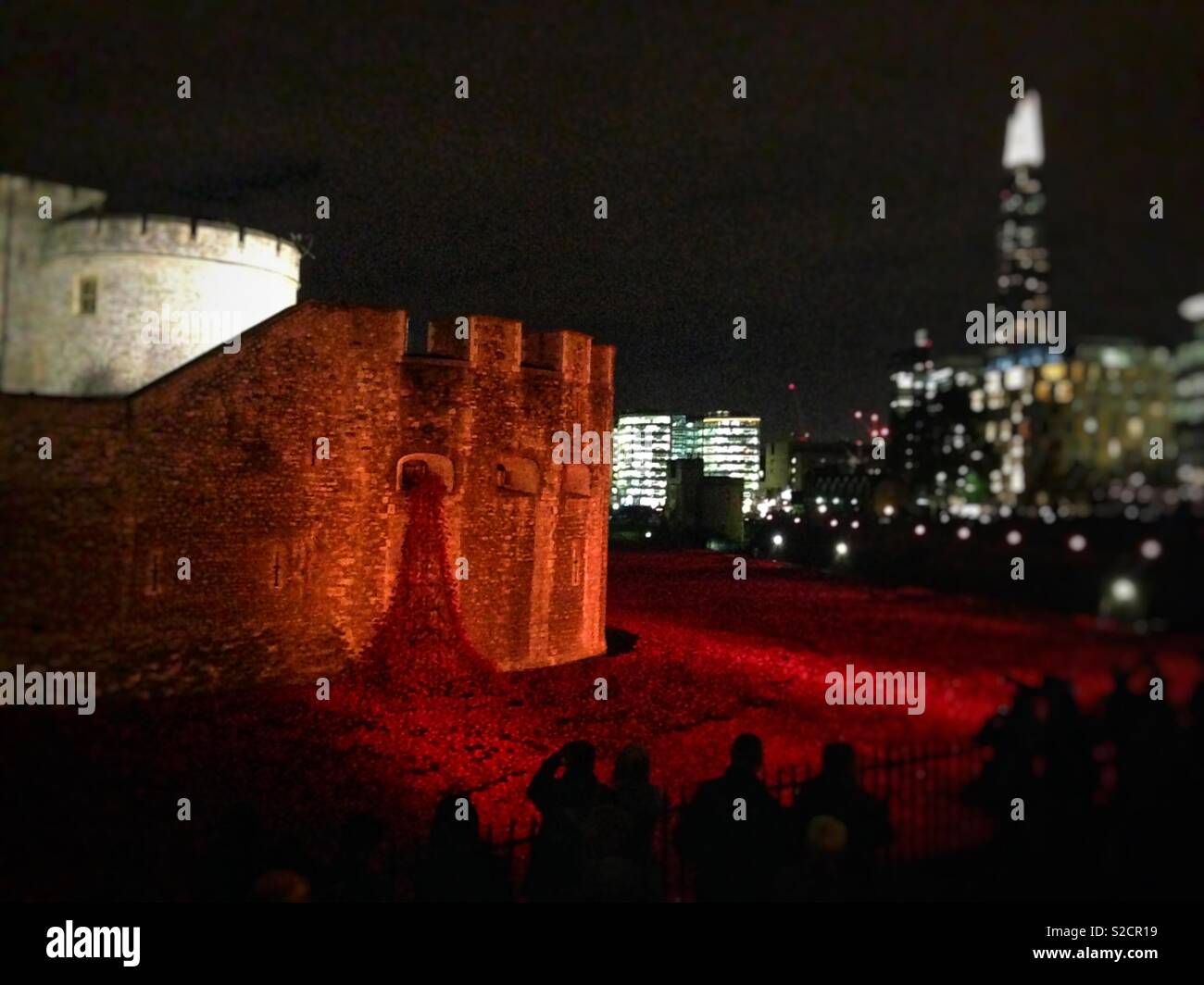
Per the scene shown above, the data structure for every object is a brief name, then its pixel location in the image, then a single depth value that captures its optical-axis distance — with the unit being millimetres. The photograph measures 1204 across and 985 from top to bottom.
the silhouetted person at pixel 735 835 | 5871
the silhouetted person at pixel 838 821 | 5512
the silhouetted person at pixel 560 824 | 6129
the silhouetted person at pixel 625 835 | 5441
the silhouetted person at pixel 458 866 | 5984
